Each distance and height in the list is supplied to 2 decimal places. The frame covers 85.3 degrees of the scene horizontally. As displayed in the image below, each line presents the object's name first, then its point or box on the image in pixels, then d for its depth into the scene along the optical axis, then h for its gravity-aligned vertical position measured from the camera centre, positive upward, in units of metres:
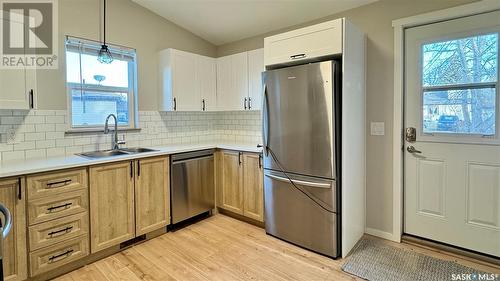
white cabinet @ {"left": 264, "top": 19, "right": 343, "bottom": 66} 2.37 +0.86
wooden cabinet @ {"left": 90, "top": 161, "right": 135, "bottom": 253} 2.42 -0.63
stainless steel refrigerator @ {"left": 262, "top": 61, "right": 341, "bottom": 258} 2.38 -0.17
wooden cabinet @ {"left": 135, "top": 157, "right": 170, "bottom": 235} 2.75 -0.61
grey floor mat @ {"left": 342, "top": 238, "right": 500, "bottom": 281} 2.15 -1.11
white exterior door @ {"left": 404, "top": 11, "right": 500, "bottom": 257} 2.30 +0.01
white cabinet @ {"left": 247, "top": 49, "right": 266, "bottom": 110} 3.40 +0.75
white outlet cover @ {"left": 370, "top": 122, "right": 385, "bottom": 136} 2.77 +0.07
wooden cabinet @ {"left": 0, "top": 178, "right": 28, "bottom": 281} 1.95 -0.70
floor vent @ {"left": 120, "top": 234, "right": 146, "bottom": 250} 2.72 -1.08
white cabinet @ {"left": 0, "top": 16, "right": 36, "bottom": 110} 2.12 +0.40
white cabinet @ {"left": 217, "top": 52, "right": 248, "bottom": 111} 3.60 +0.74
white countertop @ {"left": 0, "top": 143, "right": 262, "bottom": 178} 2.00 -0.21
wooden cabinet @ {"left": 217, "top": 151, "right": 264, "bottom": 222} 3.13 -0.58
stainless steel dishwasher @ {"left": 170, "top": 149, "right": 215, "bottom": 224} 3.06 -0.57
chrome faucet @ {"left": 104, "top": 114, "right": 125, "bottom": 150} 3.04 -0.01
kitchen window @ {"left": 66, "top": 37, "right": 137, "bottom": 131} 2.87 +0.59
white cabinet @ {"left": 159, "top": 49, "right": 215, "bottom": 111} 3.39 +0.73
